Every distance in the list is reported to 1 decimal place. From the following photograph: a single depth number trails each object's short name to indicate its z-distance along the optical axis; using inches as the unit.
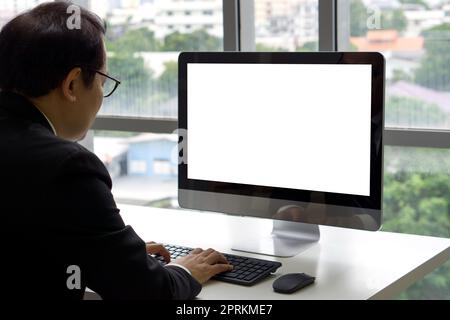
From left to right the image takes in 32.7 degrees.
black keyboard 67.9
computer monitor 71.9
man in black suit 56.6
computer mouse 65.2
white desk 65.9
